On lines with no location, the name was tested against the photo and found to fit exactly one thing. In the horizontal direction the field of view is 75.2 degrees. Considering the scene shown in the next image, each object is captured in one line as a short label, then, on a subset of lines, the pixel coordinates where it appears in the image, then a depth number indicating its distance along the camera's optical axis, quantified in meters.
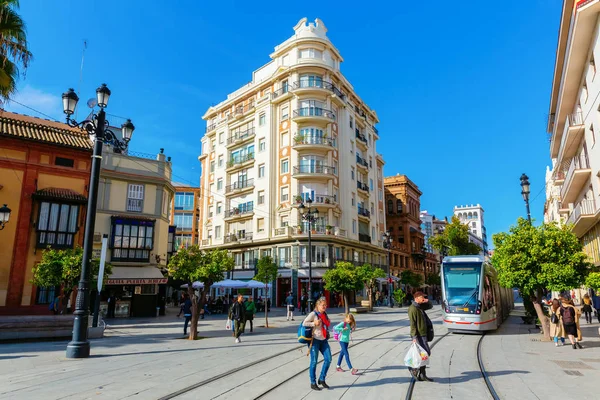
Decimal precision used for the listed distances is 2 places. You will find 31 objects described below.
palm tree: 11.82
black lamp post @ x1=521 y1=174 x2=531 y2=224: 18.15
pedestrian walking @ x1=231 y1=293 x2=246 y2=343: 13.85
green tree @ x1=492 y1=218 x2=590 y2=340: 13.44
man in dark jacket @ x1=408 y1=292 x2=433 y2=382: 7.52
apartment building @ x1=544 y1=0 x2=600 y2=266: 16.88
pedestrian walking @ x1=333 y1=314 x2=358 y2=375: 8.27
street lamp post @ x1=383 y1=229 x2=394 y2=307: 38.61
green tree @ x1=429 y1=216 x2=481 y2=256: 52.36
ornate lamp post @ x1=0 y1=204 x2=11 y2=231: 15.62
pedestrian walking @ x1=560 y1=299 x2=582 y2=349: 11.70
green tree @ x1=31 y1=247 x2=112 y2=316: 16.83
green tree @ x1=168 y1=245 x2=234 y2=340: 14.65
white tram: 15.26
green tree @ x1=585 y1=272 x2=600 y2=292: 13.43
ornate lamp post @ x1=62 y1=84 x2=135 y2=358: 10.05
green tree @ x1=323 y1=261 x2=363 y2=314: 26.83
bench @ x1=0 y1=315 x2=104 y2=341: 13.23
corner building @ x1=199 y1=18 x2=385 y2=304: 39.72
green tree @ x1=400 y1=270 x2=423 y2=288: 48.31
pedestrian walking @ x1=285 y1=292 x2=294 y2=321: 24.31
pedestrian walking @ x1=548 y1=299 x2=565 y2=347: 12.29
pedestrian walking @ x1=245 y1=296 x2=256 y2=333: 16.58
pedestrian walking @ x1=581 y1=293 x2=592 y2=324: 19.47
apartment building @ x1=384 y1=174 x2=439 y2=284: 59.44
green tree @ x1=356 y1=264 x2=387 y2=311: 29.53
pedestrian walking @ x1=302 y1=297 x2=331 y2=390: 6.90
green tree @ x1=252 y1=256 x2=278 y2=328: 26.27
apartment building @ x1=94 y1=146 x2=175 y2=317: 25.89
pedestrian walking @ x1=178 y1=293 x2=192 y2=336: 15.79
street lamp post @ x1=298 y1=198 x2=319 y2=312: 21.55
